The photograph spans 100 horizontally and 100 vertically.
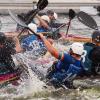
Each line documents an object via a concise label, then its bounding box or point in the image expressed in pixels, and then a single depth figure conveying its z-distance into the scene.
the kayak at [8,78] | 16.12
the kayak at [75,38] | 24.81
